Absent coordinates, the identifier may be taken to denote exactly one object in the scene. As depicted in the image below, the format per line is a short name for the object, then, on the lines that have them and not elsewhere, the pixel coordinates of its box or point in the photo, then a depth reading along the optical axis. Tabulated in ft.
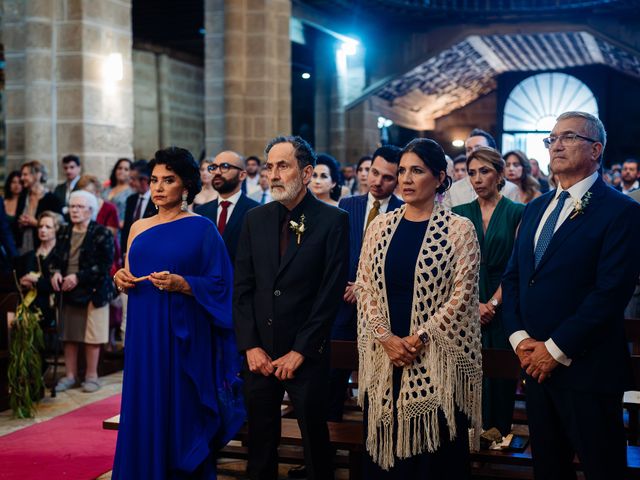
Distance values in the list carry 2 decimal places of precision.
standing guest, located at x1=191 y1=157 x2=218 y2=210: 27.61
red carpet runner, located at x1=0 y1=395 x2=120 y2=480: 16.43
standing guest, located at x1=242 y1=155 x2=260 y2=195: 35.52
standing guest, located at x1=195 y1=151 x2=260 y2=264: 18.92
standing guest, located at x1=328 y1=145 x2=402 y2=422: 17.08
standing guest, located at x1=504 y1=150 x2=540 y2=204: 22.90
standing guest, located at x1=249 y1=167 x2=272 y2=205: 29.21
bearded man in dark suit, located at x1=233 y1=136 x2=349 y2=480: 12.68
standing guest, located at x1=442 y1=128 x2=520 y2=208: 21.21
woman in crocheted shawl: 11.85
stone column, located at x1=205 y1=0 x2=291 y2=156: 42.68
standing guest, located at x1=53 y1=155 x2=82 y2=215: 28.68
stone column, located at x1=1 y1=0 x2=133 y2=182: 31.07
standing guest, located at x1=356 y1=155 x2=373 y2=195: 26.11
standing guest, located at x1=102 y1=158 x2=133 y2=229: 28.99
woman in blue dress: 13.62
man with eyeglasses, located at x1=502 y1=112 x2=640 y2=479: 11.09
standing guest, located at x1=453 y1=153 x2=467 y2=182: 25.71
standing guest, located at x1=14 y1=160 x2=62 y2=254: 27.37
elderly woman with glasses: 23.13
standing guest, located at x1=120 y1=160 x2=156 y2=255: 25.73
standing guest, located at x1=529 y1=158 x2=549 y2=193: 31.32
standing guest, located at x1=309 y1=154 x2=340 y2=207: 20.87
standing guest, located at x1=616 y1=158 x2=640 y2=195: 34.68
